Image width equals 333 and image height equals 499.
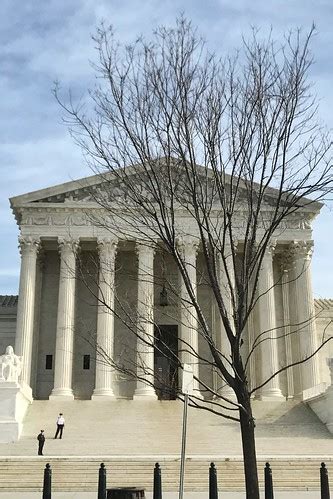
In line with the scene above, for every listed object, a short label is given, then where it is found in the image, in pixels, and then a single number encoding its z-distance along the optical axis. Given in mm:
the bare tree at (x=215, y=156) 12672
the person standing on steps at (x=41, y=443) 25656
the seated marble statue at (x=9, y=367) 32938
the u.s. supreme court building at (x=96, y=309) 40219
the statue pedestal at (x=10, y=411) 30672
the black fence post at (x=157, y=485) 14098
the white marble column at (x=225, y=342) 38344
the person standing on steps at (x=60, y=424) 29453
